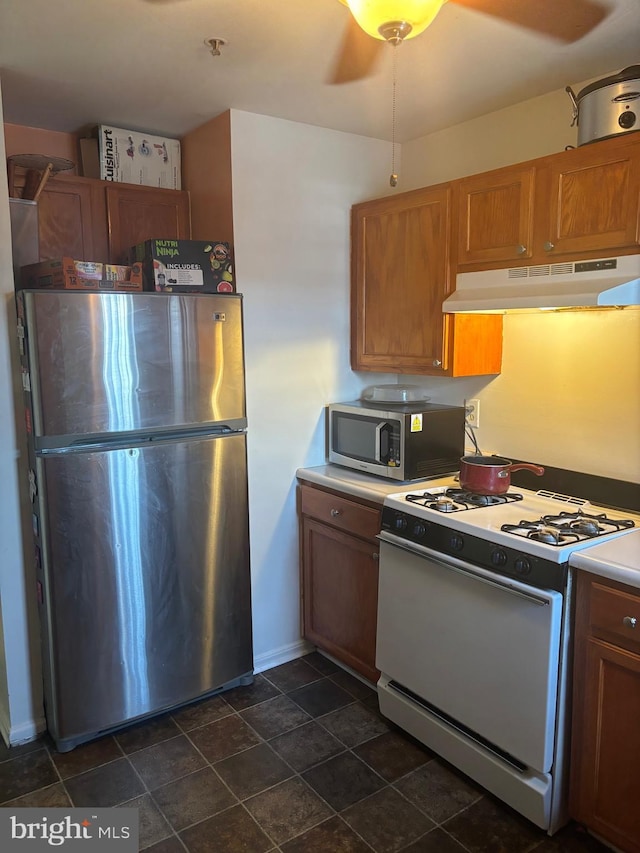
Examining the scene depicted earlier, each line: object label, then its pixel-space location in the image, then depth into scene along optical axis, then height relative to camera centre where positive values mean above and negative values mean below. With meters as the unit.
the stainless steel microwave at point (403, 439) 2.62 -0.45
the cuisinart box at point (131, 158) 2.76 +0.79
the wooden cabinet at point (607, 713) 1.72 -1.07
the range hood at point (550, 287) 1.94 +0.15
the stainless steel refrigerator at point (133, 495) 2.21 -0.60
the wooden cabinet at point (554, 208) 1.94 +0.42
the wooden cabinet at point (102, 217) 2.69 +0.52
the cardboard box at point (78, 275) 2.24 +0.22
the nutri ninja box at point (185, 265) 2.46 +0.27
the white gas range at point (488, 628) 1.87 -0.96
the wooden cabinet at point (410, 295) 2.56 +0.16
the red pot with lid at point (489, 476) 2.37 -0.54
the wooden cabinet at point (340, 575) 2.62 -1.06
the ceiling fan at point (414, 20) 1.42 +0.90
